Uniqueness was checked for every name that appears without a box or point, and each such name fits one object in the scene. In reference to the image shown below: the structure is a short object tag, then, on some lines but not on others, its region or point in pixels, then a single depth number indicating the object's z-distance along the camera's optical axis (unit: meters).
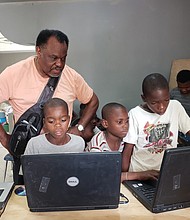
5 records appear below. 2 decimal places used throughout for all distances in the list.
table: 1.24
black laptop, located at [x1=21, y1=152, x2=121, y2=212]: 1.16
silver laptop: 1.33
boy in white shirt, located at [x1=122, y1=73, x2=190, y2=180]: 1.66
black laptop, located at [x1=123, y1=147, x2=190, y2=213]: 1.13
